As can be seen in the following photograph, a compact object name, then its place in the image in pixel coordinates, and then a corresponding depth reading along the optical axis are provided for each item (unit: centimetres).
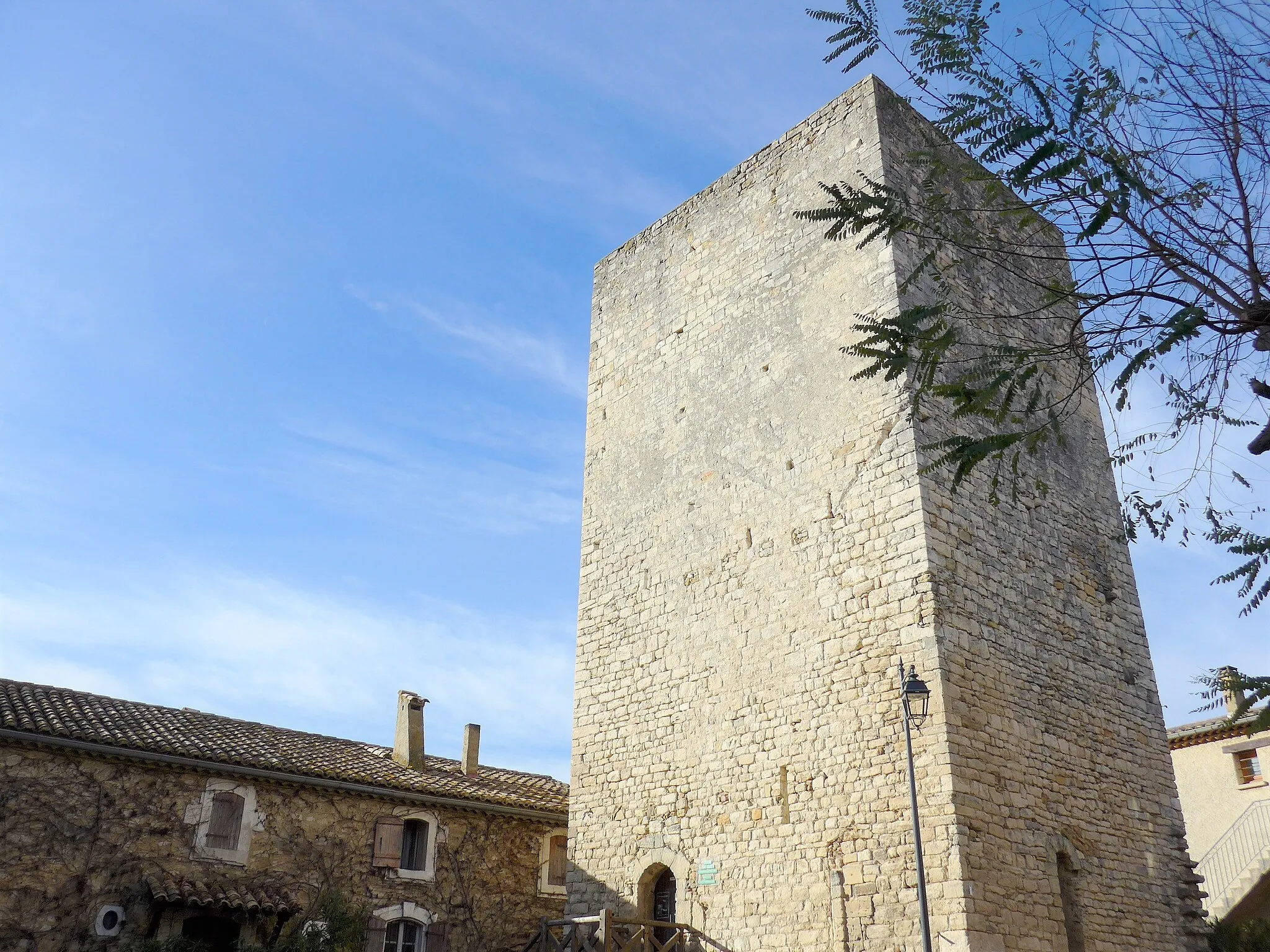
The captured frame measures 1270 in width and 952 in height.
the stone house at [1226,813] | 1435
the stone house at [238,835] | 1220
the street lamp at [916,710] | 817
